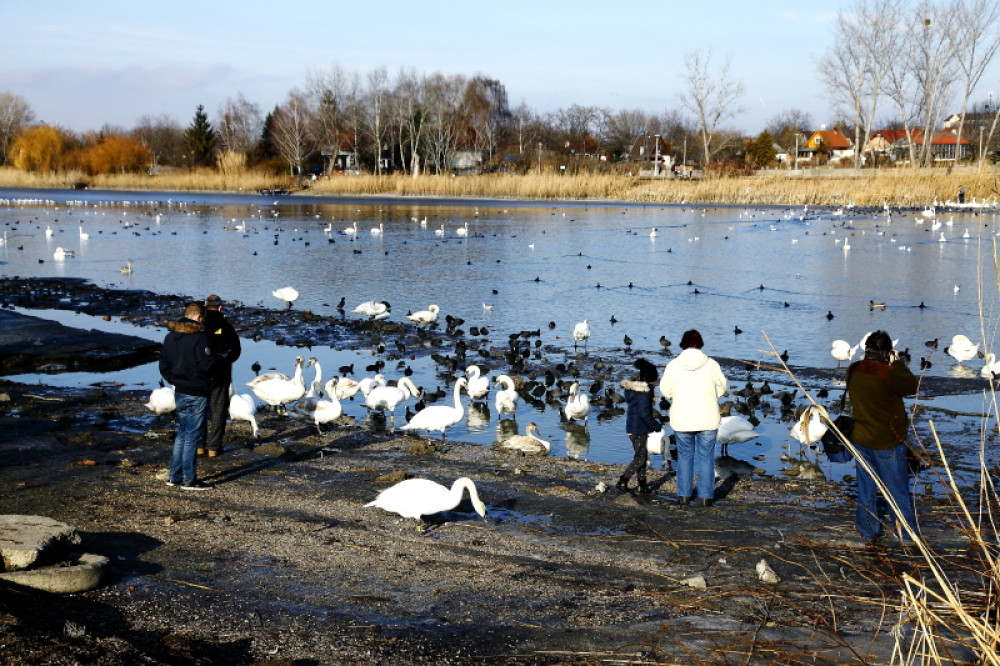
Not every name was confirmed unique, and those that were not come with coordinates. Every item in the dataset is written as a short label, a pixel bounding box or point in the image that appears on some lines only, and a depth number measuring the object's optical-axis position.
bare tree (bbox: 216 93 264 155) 105.42
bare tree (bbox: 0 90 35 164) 114.75
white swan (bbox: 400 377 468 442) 10.88
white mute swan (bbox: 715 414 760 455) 10.70
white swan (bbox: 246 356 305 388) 12.30
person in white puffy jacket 8.40
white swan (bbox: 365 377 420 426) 12.40
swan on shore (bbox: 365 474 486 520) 7.57
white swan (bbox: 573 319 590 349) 17.41
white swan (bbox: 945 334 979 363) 15.78
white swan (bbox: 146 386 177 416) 11.86
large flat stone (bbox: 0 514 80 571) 6.01
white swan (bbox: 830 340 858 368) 15.69
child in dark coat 8.77
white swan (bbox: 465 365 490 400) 13.47
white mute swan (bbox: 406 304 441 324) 19.80
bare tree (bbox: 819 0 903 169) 53.82
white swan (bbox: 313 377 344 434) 11.38
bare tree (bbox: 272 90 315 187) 89.89
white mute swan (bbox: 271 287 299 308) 22.36
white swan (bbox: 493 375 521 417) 12.70
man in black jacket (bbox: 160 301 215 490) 8.66
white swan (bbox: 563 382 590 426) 12.05
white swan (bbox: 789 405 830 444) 10.39
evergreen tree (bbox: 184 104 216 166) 106.19
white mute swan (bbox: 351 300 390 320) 20.50
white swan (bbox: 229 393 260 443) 11.02
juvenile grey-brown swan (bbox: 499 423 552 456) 10.68
